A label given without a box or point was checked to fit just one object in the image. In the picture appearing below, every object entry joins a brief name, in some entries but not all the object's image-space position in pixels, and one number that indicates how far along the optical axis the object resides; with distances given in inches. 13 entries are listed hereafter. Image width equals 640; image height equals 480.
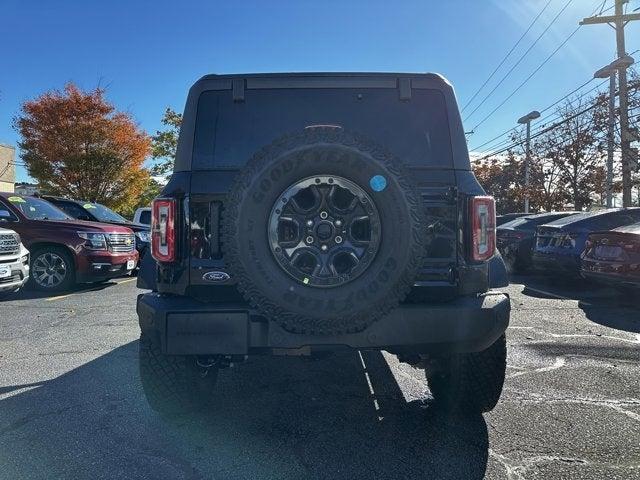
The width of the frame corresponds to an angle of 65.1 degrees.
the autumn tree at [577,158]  916.8
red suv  343.3
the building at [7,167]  1504.9
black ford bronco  96.9
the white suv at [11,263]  253.4
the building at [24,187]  1682.5
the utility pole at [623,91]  706.8
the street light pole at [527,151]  1073.5
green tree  1217.8
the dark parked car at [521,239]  463.5
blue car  352.5
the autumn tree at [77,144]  852.6
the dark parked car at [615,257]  268.5
